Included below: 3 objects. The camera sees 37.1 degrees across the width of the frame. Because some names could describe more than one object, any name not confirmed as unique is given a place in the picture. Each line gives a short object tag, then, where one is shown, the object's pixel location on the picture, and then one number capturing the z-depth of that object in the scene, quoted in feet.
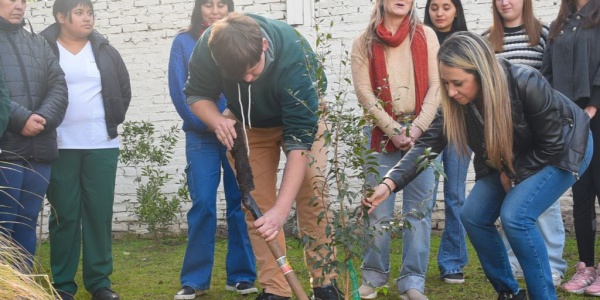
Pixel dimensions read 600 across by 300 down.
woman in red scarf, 18.07
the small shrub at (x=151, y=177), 27.78
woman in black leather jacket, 14.24
